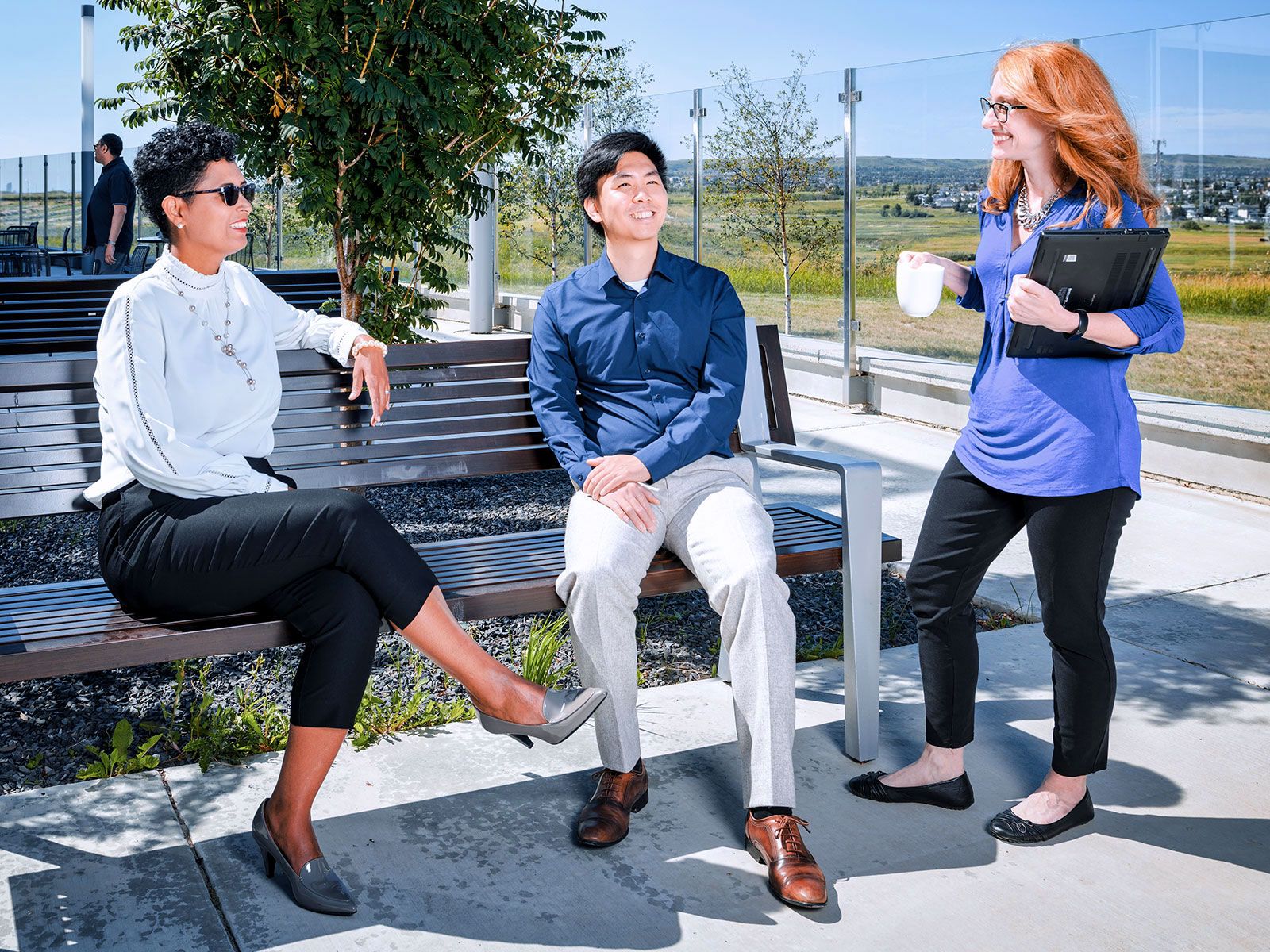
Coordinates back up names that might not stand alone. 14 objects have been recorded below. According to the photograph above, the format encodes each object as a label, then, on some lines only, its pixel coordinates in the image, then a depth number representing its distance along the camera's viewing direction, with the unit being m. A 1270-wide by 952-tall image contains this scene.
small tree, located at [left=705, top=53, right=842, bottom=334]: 10.03
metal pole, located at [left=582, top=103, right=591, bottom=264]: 13.71
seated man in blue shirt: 2.95
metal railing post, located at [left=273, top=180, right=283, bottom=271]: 13.85
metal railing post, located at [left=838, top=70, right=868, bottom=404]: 9.48
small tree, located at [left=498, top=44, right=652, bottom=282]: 13.56
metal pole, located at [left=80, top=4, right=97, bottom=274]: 17.11
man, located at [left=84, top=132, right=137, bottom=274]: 12.52
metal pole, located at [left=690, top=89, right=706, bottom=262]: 11.52
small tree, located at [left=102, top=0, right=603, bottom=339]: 5.75
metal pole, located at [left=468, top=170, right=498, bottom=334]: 16.22
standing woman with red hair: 2.79
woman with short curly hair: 2.75
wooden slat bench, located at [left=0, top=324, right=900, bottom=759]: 2.83
